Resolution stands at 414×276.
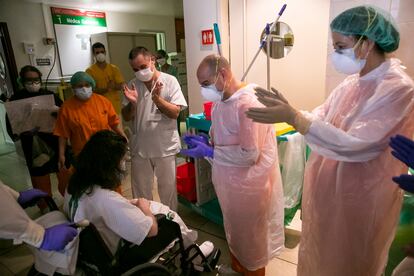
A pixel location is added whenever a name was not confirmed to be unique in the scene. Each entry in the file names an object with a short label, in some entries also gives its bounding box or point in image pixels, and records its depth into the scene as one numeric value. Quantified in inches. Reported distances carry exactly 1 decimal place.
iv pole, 62.4
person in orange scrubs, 76.7
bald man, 51.2
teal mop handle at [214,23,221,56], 56.6
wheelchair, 40.4
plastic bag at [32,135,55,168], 84.0
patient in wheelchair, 43.2
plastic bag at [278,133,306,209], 70.5
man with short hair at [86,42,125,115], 131.2
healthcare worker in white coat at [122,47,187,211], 73.3
